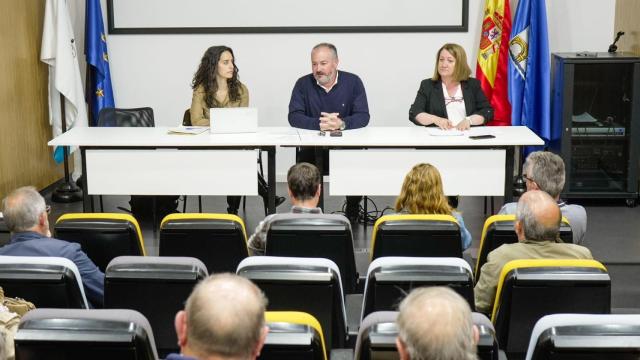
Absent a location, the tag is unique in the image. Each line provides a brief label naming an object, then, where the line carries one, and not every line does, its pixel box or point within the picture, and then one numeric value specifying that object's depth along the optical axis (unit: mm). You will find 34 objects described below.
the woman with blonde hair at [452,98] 6242
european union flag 7418
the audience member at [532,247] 3285
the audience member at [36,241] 3381
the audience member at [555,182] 4168
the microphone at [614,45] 7092
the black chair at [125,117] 6625
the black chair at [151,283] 2984
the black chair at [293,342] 2270
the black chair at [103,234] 3763
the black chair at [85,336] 2289
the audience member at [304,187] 4082
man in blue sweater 6207
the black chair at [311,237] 3600
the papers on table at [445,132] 5926
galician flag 7250
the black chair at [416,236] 3674
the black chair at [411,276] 2916
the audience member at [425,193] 4070
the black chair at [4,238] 5845
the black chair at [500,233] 3736
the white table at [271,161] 5777
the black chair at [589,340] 2285
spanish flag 7383
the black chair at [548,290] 2885
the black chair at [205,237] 3750
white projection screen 7598
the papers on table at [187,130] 6066
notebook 5930
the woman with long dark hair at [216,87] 6340
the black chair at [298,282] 2926
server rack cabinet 7012
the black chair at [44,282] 2908
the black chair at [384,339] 2240
